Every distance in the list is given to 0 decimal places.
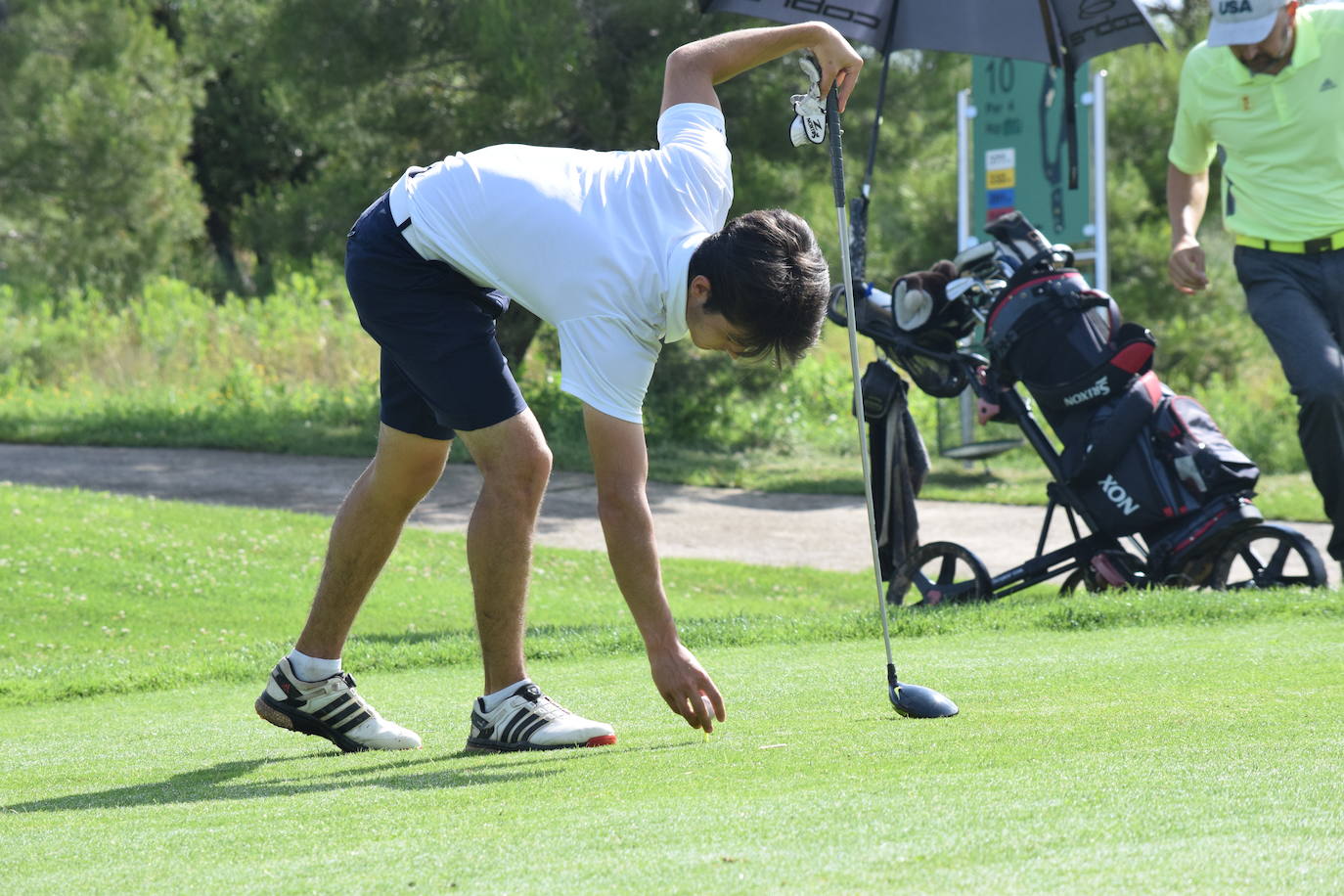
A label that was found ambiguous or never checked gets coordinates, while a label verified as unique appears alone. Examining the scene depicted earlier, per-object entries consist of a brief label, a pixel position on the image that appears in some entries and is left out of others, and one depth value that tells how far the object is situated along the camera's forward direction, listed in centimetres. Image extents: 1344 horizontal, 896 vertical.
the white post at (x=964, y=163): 2841
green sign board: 2780
